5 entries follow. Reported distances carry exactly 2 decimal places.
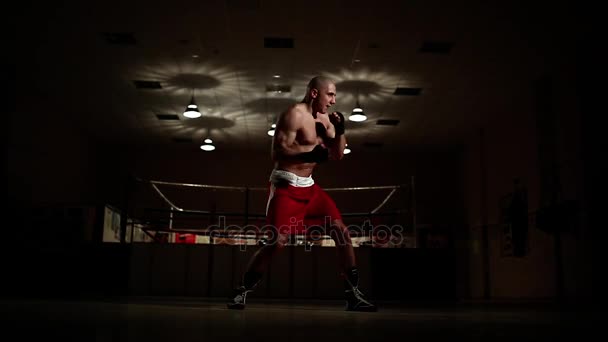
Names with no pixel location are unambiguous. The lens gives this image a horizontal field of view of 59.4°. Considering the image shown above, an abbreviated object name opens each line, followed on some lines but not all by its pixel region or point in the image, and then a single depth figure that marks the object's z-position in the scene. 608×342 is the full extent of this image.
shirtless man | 2.94
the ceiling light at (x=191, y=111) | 8.19
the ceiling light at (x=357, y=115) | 8.35
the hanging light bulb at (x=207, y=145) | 10.70
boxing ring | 11.54
